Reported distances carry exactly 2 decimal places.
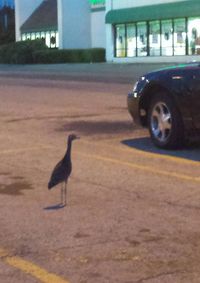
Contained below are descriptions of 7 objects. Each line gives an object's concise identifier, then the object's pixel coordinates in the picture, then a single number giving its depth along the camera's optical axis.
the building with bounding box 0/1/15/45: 78.00
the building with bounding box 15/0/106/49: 58.91
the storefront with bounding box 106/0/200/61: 46.37
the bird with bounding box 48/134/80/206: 6.68
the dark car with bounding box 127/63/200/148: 9.37
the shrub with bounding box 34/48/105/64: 55.34
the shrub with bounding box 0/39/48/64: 58.03
